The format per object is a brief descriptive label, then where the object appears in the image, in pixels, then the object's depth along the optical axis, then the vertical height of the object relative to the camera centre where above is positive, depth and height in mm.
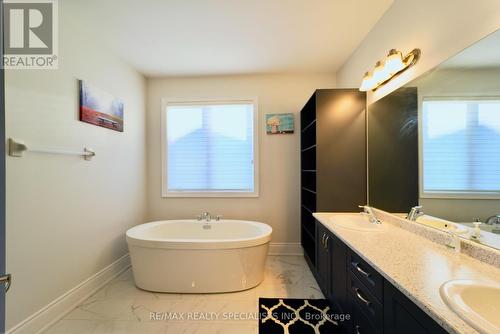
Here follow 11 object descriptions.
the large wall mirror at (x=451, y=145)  1073 +138
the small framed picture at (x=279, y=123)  3033 +626
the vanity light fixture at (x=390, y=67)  1556 +774
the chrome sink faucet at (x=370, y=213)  1818 -423
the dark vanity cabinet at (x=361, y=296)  848 -679
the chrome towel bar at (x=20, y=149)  1444 +143
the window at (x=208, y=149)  3141 +287
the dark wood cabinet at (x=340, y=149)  2170 +180
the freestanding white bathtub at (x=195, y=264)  2088 -942
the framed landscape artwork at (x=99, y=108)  2041 +641
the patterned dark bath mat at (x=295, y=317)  1683 -1251
